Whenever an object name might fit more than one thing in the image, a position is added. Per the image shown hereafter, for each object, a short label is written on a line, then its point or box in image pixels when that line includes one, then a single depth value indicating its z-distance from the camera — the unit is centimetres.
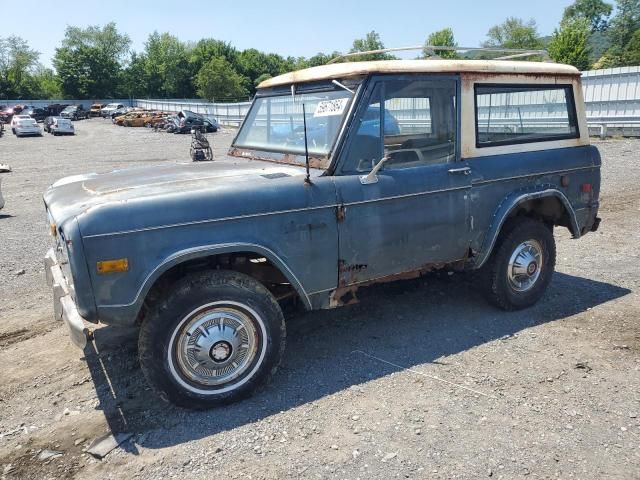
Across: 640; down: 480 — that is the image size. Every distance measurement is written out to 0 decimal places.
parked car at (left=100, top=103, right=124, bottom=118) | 5777
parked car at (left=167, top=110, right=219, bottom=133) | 3500
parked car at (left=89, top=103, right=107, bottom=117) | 6141
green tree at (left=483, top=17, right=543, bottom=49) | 8569
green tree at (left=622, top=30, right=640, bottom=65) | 6373
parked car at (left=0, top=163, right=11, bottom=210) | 1697
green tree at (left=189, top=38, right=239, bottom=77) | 8031
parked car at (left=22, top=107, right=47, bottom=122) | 5453
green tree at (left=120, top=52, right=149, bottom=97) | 8031
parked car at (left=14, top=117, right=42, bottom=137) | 3688
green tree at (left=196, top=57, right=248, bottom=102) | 6575
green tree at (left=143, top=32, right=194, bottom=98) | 8012
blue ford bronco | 313
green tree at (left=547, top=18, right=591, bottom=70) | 4875
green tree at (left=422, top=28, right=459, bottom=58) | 8094
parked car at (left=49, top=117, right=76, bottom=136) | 3778
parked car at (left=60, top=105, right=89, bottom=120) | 5441
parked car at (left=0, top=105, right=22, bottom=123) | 5329
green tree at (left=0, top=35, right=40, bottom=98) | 7600
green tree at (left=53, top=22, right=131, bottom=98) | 7662
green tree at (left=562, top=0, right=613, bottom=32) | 9675
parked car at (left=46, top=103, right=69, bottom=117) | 5713
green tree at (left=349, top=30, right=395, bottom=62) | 8351
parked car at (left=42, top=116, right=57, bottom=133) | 3912
